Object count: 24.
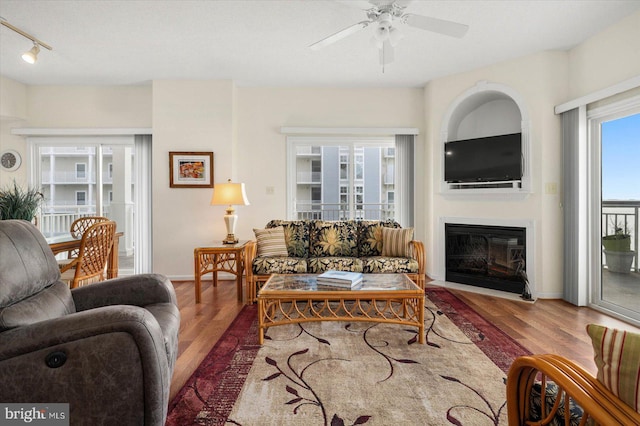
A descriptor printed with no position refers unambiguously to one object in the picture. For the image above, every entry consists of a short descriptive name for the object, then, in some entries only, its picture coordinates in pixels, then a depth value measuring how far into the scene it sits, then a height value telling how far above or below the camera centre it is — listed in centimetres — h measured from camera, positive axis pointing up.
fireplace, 389 -57
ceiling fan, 239 +134
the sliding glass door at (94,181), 472 +42
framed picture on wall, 453 +55
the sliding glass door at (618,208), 307 +1
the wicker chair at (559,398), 72 -44
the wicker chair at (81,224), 351 -16
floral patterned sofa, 347 -48
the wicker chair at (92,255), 279 -39
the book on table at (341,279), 257 -53
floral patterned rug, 165 -99
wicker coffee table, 246 -61
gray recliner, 115 -53
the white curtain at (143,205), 468 +8
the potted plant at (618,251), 317 -40
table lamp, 401 +15
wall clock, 470 +71
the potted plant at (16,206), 269 +4
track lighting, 304 +160
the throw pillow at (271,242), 376 -36
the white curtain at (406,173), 483 +53
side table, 362 -54
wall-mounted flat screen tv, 387 +61
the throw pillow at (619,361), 72 -34
